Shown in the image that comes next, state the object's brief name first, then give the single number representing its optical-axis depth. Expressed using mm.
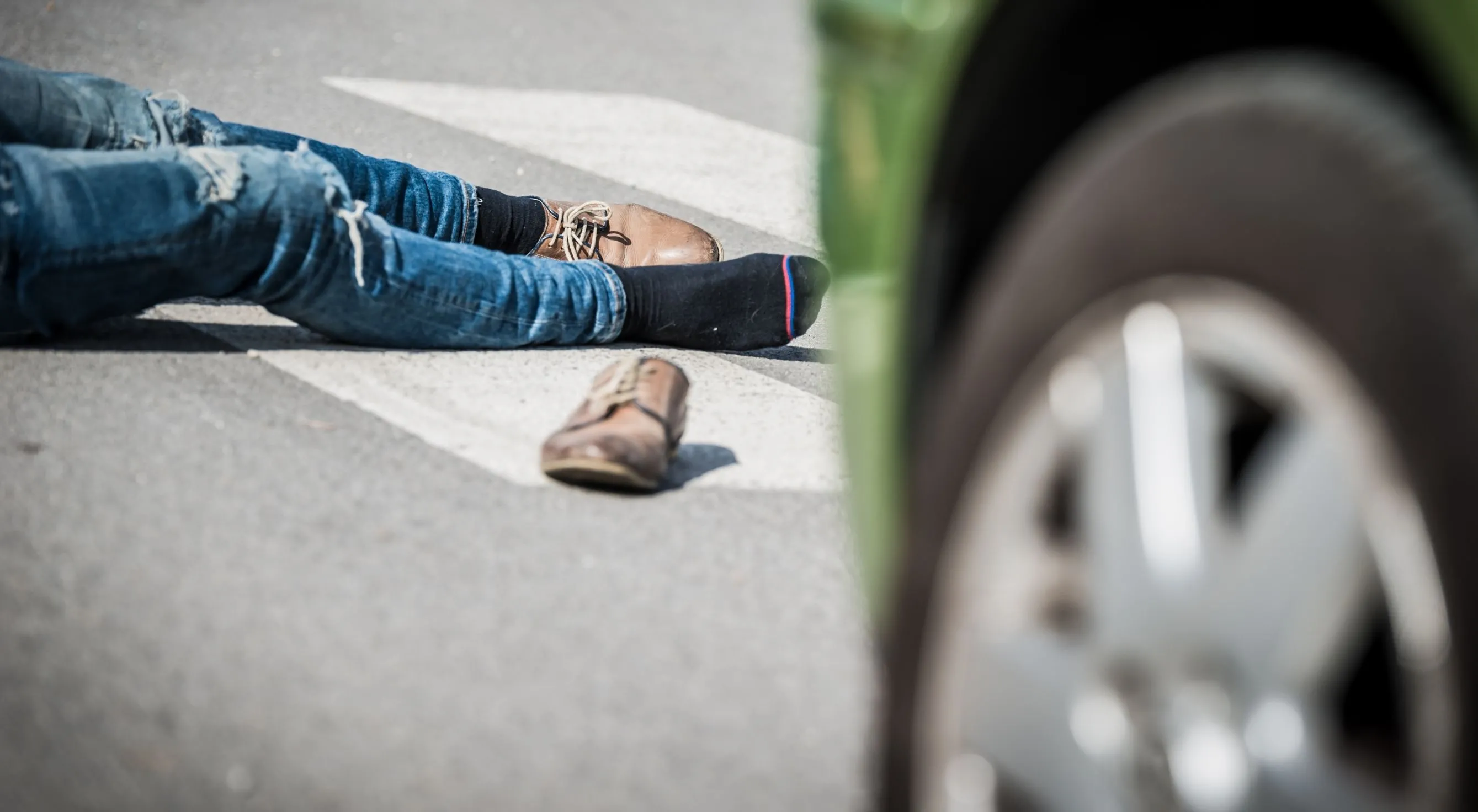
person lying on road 3684
